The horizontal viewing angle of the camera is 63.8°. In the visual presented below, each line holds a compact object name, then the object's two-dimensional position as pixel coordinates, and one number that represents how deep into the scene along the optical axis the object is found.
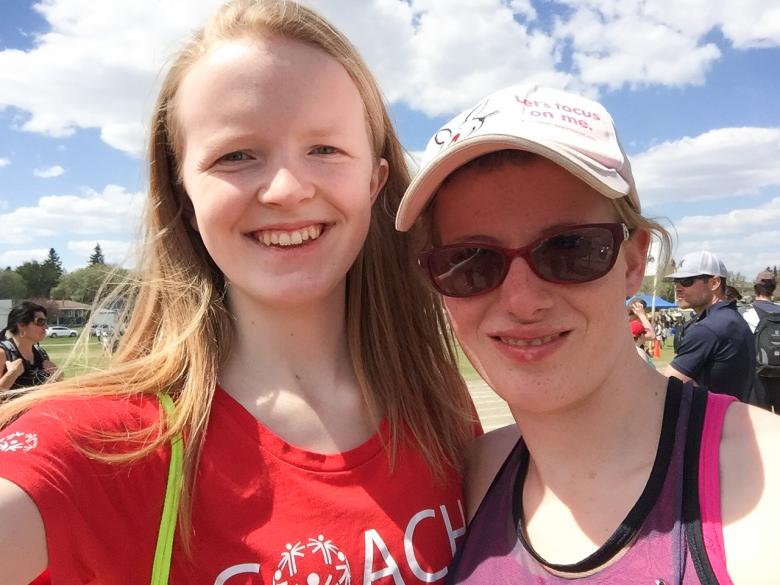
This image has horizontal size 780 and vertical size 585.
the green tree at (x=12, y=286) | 68.12
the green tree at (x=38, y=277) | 72.82
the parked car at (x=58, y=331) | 48.64
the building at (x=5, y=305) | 21.82
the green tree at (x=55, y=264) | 78.85
